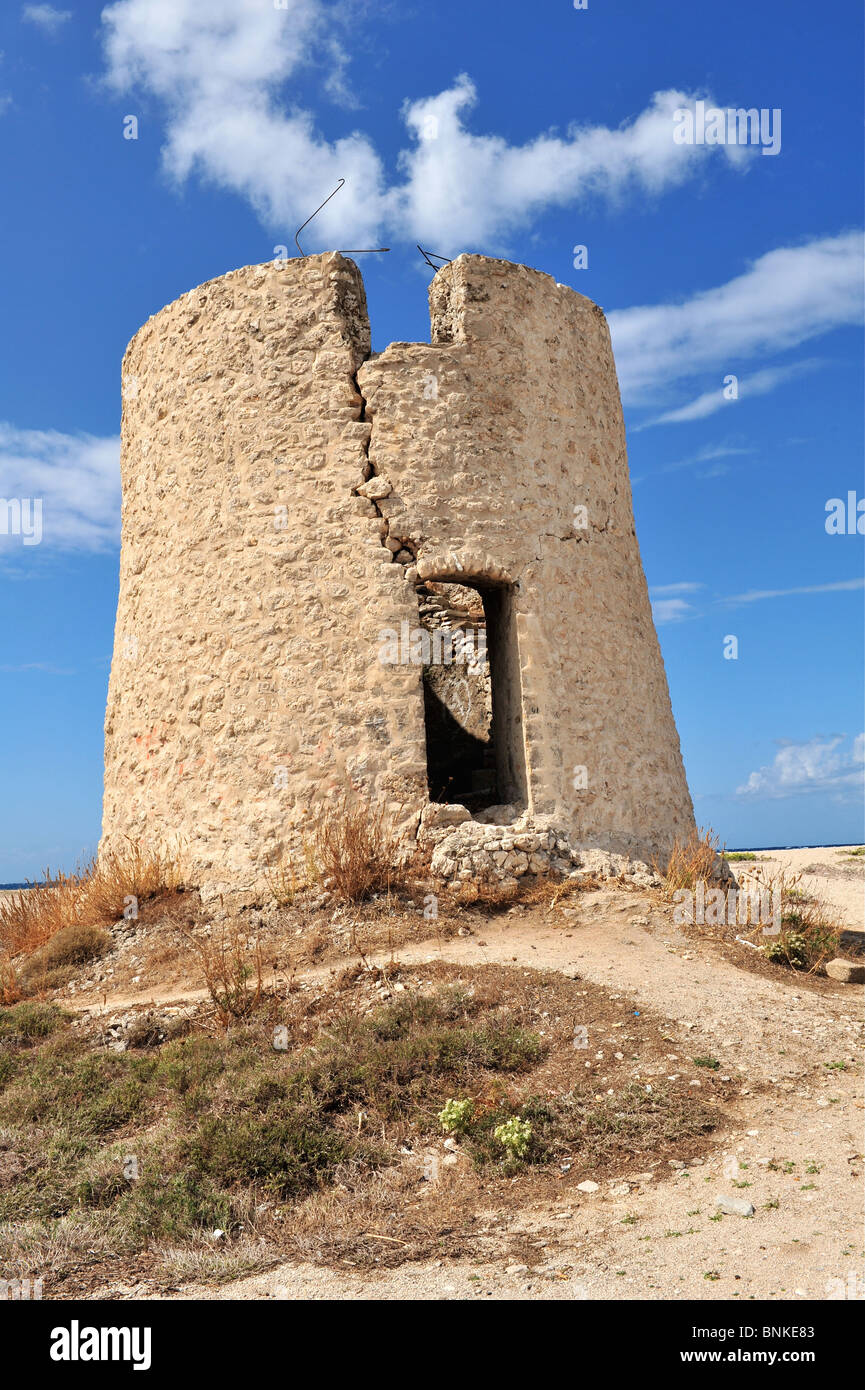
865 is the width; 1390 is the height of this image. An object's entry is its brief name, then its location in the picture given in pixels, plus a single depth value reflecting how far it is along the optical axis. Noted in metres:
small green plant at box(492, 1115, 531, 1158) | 4.49
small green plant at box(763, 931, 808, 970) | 7.24
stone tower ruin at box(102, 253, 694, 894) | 8.22
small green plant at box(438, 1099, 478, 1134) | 4.74
